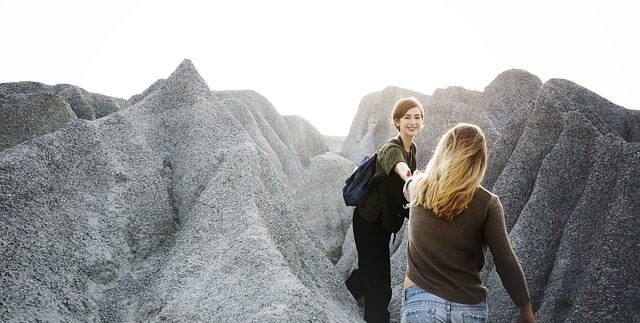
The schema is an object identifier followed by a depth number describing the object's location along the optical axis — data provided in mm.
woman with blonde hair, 2848
